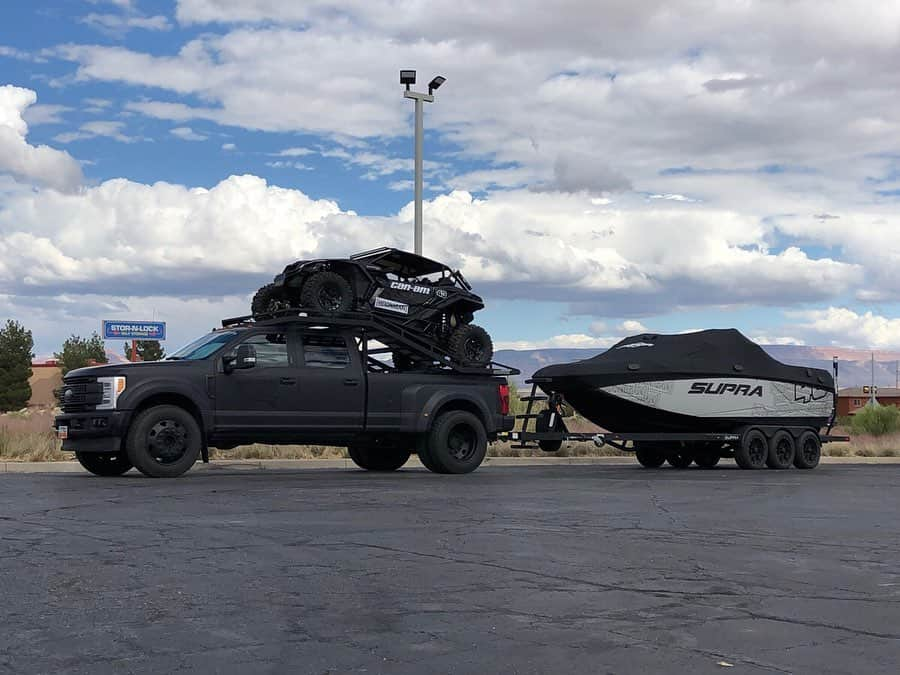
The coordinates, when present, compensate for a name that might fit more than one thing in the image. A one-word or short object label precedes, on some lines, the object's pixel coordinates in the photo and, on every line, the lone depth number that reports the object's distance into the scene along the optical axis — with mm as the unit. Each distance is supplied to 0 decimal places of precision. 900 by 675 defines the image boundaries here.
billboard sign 27953
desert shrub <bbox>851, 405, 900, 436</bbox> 38594
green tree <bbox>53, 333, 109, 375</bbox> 77938
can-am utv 17031
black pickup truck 15203
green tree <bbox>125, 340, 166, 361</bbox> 75500
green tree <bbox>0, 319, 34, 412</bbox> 66750
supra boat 19844
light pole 24859
